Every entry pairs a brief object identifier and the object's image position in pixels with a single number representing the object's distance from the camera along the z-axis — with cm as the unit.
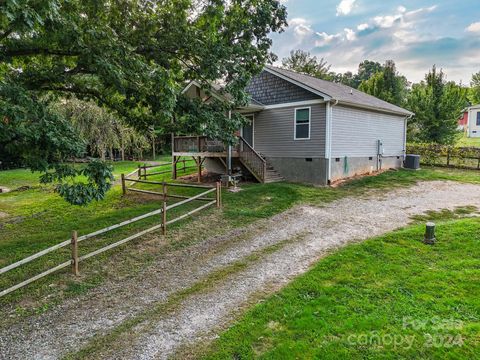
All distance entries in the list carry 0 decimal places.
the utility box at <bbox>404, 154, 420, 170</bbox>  1884
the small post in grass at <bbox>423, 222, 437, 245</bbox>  670
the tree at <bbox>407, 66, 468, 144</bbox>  2275
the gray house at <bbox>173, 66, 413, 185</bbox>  1394
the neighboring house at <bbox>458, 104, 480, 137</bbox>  3600
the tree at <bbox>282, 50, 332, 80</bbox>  3988
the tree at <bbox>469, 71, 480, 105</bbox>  5501
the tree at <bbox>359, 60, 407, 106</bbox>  2767
